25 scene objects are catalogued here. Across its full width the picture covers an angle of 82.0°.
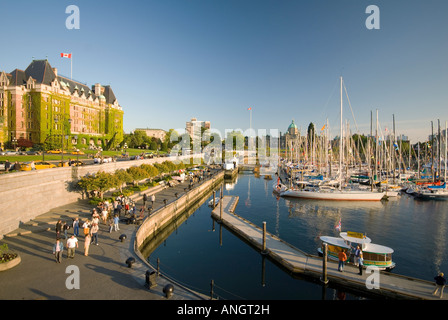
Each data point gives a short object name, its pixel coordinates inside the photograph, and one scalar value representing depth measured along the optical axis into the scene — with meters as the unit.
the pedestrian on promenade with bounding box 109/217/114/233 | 21.25
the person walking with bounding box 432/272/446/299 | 14.70
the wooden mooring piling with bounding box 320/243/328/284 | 17.36
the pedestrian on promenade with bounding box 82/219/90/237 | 16.69
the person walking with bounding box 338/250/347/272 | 18.08
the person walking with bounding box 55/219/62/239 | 18.78
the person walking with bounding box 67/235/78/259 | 15.76
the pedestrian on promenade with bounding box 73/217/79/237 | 19.84
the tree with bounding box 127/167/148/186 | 39.03
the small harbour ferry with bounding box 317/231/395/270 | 19.61
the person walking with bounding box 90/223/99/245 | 18.52
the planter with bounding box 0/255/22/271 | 14.07
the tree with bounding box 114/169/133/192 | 33.32
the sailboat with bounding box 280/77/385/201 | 47.69
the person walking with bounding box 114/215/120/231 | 21.58
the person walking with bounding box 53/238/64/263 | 15.23
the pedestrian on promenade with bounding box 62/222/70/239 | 18.91
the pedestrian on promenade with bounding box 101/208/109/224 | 22.98
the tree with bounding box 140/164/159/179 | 44.30
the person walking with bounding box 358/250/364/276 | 17.80
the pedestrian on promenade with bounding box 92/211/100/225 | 18.91
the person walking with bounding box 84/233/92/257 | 16.36
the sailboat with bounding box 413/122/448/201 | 51.75
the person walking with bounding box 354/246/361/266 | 19.02
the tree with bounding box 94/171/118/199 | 29.67
